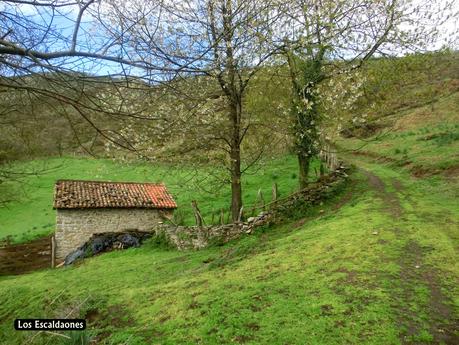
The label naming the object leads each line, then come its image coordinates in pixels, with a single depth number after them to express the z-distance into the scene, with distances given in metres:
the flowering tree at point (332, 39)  13.54
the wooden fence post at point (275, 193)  15.69
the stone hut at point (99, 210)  21.83
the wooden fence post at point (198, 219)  14.60
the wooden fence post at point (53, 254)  20.50
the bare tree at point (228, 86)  10.29
